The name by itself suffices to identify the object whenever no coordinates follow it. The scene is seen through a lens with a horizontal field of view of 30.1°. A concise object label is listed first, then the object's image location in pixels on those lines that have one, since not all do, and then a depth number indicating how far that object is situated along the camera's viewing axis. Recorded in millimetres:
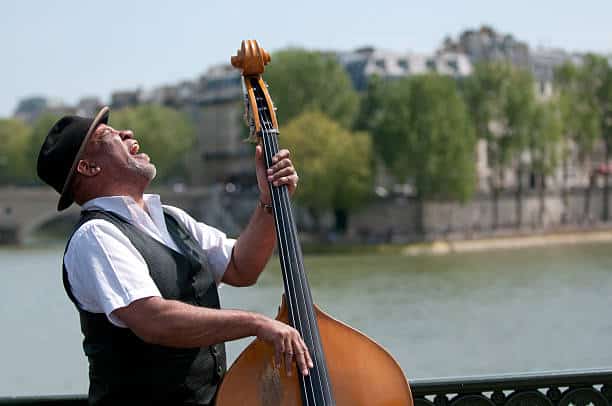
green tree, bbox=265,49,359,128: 40188
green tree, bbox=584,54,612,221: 45062
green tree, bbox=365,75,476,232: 37062
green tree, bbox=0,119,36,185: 57500
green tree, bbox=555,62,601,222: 44219
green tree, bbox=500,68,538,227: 40531
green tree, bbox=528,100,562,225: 41156
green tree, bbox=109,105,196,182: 51375
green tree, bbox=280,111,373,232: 36219
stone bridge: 42781
